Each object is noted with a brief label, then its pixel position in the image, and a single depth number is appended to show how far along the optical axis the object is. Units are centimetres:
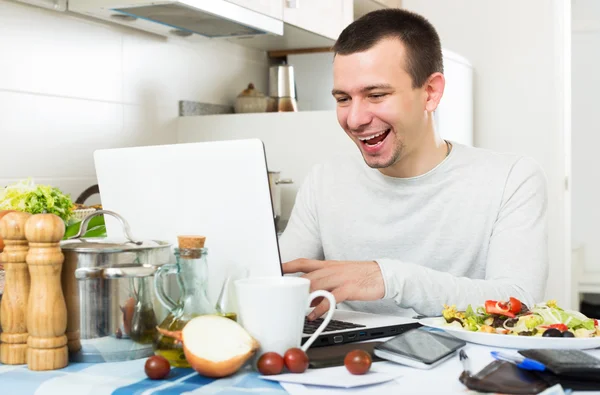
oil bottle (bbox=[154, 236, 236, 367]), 100
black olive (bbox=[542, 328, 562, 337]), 105
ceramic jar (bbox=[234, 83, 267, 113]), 303
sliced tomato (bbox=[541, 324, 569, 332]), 109
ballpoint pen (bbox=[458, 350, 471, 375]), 94
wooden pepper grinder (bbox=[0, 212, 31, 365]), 103
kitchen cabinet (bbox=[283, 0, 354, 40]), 271
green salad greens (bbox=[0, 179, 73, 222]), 147
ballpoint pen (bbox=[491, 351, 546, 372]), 89
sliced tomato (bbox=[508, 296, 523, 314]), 115
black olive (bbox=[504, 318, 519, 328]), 112
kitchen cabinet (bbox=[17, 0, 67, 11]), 212
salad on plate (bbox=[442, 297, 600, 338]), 109
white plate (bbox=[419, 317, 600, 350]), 103
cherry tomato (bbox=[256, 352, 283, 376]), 93
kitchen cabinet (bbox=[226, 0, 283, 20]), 238
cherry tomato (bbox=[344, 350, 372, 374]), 92
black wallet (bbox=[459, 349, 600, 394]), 85
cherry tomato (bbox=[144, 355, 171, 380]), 92
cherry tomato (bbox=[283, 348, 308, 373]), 94
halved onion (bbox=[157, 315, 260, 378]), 93
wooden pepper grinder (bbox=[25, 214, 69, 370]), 100
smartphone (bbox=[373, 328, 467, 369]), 97
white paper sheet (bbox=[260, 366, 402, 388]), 89
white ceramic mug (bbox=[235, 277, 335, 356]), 97
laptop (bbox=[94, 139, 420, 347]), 109
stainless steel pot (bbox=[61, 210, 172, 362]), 101
